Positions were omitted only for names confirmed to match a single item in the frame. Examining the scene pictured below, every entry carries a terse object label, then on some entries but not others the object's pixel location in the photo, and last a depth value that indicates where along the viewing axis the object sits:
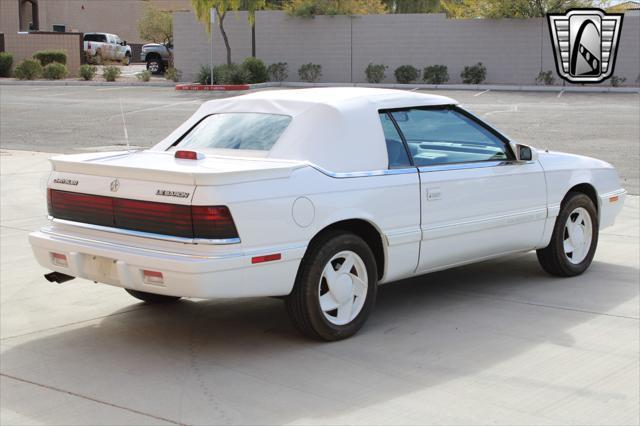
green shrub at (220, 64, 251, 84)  36.94
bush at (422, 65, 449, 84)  37.41
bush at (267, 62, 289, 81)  39.88
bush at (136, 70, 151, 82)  40.59
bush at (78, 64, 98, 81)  40.75
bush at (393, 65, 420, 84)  37.75
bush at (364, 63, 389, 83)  38.00
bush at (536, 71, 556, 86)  35.69
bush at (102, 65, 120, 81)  40.16
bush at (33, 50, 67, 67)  43.60
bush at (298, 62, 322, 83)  39.38
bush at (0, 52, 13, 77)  43.83
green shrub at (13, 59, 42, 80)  40.94
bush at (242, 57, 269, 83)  38.09
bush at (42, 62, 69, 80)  40.97
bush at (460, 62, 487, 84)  37.12
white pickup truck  53.12
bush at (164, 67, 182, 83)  41.25
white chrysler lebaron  5.53
